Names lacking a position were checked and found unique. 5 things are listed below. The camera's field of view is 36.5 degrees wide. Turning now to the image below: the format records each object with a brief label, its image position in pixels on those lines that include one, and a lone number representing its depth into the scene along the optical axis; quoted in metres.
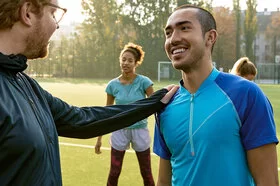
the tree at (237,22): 47.87
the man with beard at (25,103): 1.88
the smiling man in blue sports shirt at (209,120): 2.42
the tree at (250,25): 48.09
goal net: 43.19
